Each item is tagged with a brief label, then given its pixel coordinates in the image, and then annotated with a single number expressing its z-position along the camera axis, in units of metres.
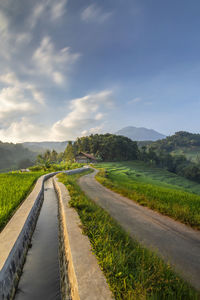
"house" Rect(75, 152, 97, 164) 65.44
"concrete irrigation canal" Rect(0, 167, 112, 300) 2.82
